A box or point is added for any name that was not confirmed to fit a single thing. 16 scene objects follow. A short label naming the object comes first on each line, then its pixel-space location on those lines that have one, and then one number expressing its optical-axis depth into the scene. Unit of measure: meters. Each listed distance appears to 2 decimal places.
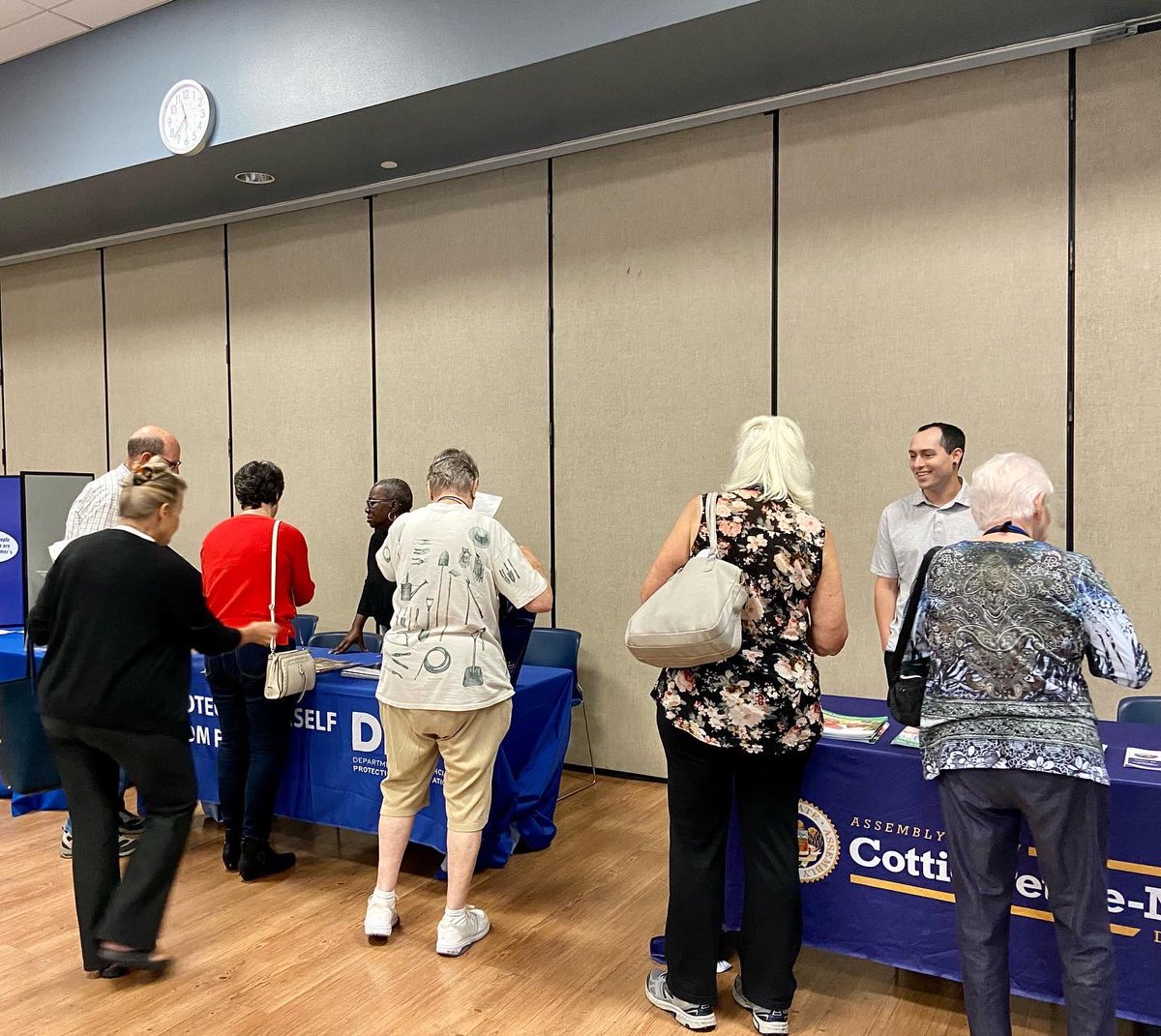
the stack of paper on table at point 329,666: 3.86
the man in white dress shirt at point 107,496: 3.71
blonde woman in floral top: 2.37
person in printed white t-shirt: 2.92
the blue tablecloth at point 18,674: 4.21
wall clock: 4.62
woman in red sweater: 3.45
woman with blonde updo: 2.64
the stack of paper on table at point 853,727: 2.63
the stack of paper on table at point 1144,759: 2.33
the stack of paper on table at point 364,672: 3.74
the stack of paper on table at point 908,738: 2.54
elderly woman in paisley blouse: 2.00
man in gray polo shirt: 3.34
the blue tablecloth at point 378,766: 3.50
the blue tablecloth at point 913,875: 2.24
